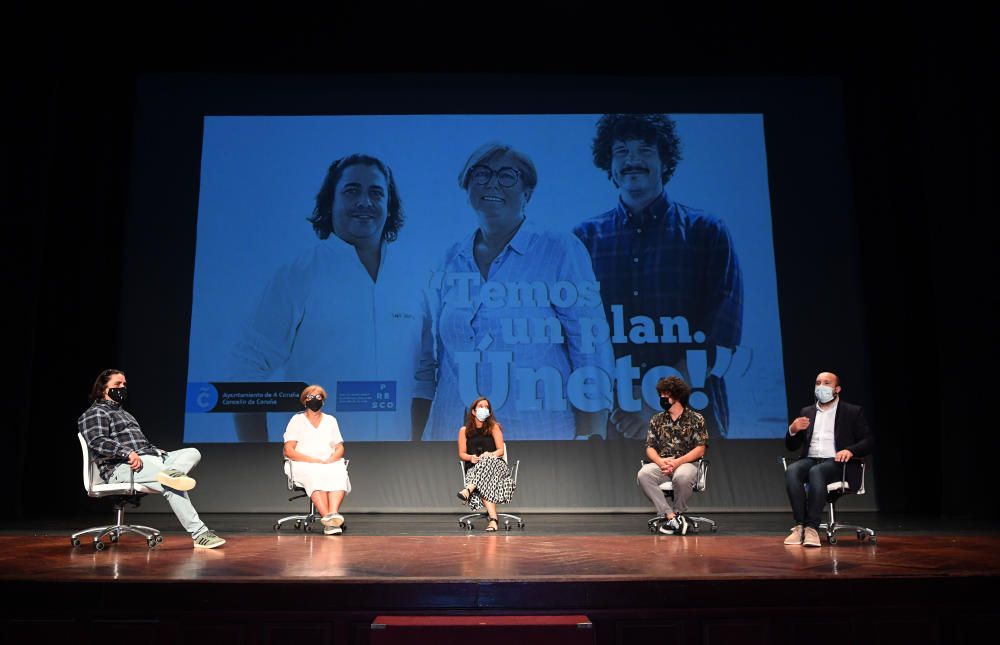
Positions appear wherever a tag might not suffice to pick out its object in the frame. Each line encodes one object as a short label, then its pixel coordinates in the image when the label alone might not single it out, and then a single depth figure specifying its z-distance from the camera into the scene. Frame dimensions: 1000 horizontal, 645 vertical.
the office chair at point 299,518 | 5.18
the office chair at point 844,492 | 4.22
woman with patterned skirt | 5.39
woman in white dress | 5.18
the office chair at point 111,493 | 4.04
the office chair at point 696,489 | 4.98
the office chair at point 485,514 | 5.28
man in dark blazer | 4.18
